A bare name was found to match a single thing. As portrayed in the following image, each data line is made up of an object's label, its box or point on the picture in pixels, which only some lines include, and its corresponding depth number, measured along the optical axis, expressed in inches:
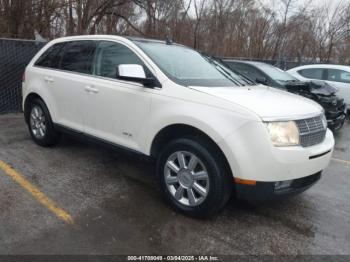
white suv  118.4
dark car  292.2
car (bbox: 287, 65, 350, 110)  396.8
